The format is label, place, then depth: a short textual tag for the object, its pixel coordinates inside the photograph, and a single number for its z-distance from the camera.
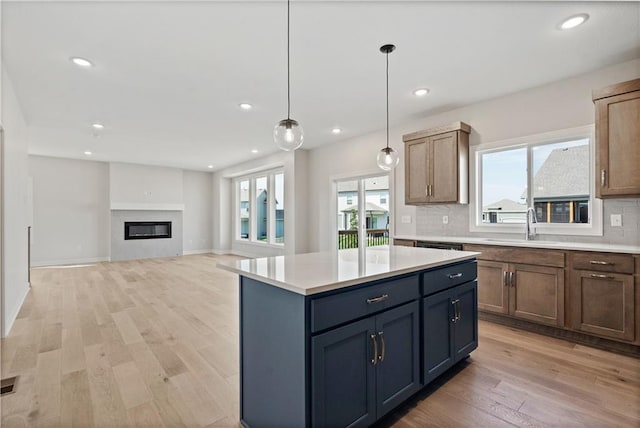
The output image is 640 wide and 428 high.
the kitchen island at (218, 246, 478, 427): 1.40
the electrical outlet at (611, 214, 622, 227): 3.00
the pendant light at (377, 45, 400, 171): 3.17
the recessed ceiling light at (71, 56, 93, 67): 2.93
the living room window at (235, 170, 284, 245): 8.06
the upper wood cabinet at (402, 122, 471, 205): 3.98
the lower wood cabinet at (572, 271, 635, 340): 2.61
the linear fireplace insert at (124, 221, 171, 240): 8.54
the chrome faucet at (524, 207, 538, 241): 3.57
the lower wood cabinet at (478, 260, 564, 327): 2.97
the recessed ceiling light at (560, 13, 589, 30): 2.35
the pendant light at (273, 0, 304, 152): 2.29
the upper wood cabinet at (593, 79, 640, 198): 2.69
